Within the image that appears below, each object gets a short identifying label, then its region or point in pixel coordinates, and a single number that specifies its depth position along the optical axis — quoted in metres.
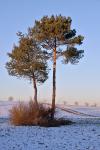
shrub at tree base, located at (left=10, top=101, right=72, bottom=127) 22.69
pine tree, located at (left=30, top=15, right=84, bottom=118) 27.03
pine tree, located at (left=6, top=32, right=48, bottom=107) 30.39
